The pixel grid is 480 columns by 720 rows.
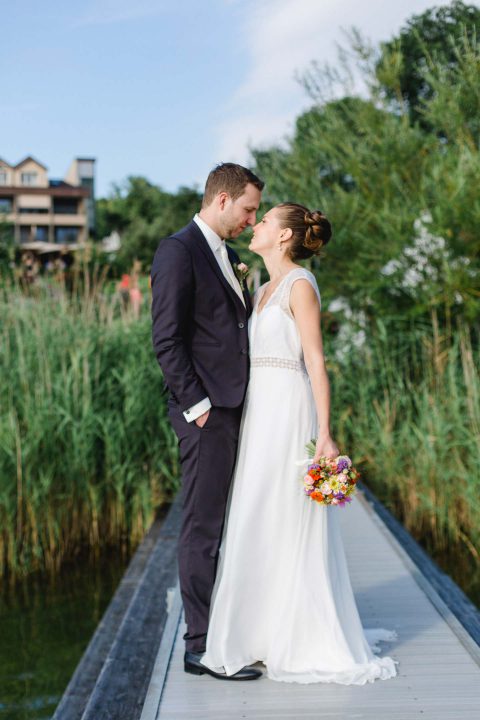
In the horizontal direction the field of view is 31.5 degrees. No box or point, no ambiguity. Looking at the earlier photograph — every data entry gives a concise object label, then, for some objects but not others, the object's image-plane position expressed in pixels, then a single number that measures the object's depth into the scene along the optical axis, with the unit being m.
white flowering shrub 7.32
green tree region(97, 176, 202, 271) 37.75
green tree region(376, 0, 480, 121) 8.07
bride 2.92
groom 2.92
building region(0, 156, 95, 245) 52.88
